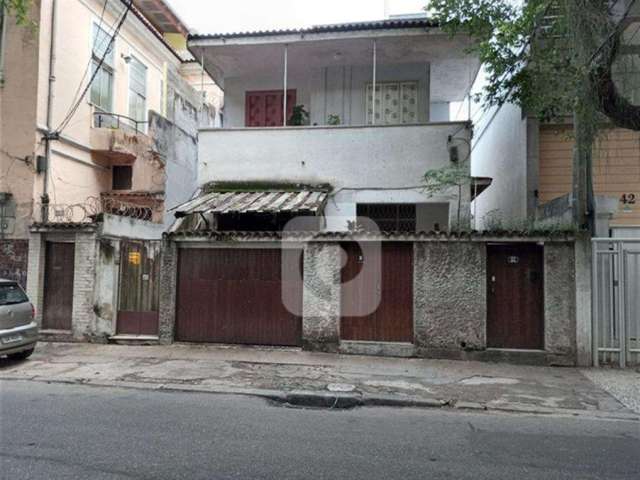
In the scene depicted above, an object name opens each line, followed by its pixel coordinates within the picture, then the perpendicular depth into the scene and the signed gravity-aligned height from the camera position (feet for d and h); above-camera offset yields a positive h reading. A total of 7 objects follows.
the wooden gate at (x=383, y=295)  30.27 -2.35
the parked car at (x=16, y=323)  26.55 -4.13
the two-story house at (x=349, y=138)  38.17 +10.34
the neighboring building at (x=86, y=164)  34.50 +8.74
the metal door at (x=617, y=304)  27.22 -2.38
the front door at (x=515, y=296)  28.81 -2.17
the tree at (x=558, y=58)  22.81 +11.91
